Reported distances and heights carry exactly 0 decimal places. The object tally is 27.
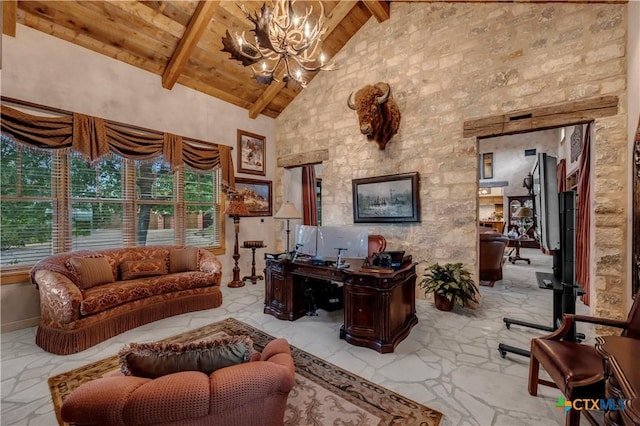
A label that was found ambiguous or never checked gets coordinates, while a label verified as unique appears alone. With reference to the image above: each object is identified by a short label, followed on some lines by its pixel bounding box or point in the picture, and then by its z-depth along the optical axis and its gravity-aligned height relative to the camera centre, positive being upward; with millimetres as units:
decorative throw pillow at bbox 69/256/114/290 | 3182 -710
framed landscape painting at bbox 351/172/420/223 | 4418 +198
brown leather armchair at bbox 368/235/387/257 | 4133 -515
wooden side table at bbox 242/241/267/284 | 5312 -824
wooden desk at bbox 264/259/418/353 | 2688 -965
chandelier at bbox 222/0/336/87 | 2680 +1769
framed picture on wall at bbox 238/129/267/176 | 5680 +1257
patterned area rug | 1819 -1391
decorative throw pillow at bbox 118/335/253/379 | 1159 -645
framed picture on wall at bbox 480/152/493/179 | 11156 +1840
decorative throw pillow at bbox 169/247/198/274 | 4059 -742
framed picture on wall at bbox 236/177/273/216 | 5727 +362
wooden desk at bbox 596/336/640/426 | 933 -650
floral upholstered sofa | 2750 -924
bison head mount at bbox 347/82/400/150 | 4242 +1604
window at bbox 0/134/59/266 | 3266 +124
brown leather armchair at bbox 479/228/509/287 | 4973 -814
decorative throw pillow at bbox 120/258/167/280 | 3629 -783
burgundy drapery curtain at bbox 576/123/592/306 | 3664 -65
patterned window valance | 3219 +1030
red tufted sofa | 987 -712
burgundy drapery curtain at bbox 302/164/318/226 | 7340 +375
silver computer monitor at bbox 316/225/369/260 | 3016 -348
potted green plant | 3660 -1042
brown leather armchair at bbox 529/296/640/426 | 1527 -949
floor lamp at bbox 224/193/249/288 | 5035 -58
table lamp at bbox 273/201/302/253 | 4422 -20
